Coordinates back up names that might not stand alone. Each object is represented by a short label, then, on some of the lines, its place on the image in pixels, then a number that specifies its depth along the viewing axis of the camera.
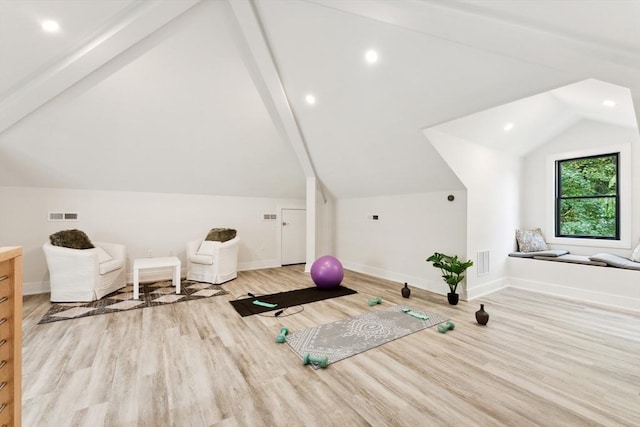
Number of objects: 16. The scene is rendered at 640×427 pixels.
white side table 3.95
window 4.34
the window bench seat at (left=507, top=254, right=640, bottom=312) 3.66
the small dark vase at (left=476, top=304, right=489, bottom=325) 3.05
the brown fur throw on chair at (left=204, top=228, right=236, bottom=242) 5.20
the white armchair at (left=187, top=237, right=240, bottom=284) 4.83
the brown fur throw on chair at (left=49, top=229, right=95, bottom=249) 3.91
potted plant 3.80
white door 6.69
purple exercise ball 4.38
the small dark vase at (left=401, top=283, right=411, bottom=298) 4.08
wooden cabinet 0.82
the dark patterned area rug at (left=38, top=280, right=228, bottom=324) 3.36
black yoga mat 3.55
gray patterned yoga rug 2.51
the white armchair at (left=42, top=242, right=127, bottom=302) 3.72
